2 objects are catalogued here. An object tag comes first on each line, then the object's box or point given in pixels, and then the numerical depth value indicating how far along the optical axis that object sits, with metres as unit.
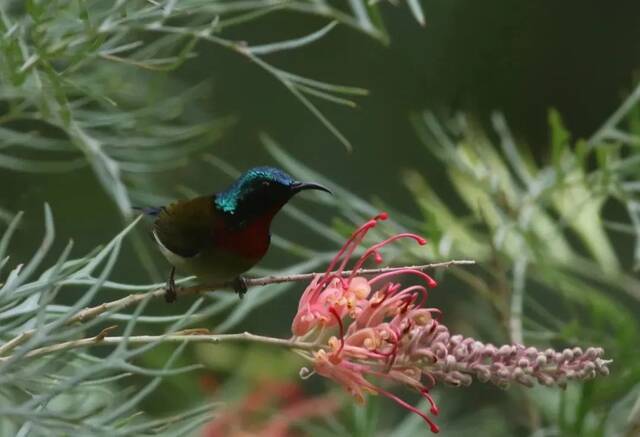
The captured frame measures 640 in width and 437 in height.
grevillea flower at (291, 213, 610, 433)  3.91
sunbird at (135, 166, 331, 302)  4.17
